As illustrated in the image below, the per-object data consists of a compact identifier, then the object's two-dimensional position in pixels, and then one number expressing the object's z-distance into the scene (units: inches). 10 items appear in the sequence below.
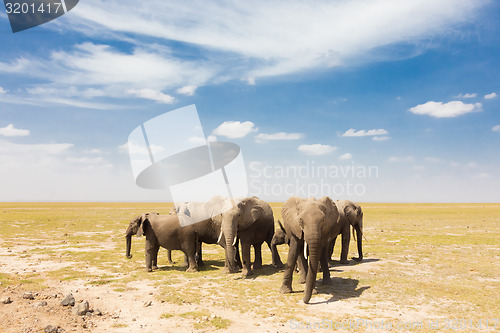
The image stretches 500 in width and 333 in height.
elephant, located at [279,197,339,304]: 401.7
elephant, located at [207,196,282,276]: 559.2
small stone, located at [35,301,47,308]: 386.9
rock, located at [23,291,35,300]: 416.5
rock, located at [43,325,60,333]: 321.7
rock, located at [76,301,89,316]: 373.1
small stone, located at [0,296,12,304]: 393.1
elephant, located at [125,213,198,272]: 617.9
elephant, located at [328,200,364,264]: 655.8
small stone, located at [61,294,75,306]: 396.6
